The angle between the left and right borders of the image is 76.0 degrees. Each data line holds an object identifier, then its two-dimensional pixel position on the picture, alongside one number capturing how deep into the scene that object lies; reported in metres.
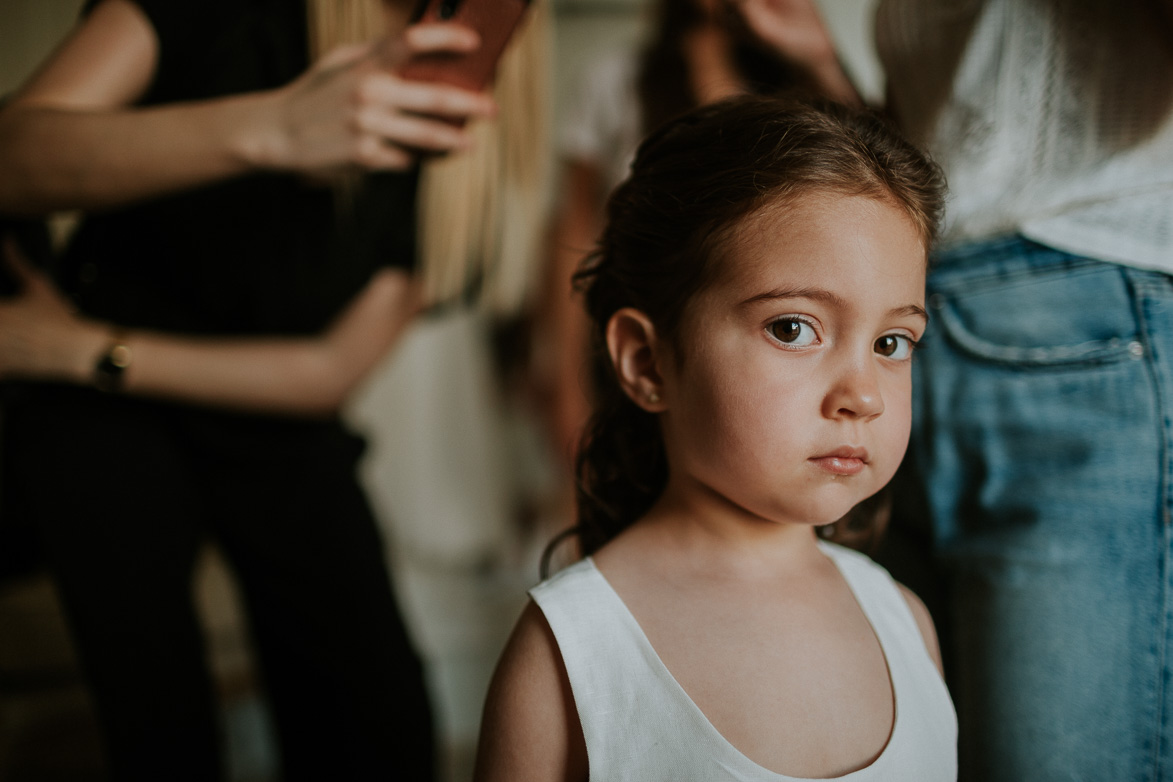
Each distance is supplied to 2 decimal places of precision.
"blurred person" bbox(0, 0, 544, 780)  0.71
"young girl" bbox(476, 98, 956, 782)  0.49
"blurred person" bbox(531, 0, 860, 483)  1.28
